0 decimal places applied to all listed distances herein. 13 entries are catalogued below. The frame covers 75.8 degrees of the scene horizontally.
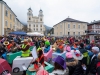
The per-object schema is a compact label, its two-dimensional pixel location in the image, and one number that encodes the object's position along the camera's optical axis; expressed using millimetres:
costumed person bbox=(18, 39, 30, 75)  3202
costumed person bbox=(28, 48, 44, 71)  2098
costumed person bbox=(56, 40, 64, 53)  4153
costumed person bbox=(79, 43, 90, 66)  2614
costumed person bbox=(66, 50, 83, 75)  1950
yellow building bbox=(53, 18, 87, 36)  27624
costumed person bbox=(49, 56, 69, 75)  1462
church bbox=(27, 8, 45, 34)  55122
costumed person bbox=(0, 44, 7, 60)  3711
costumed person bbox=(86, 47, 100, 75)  2477
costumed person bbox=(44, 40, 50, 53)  4321
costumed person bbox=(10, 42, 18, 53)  4023
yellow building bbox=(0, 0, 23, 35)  15454
